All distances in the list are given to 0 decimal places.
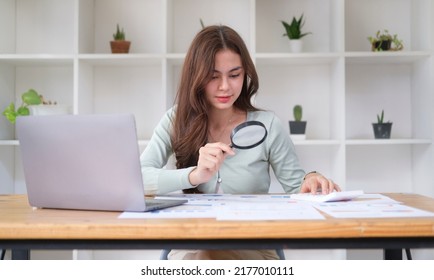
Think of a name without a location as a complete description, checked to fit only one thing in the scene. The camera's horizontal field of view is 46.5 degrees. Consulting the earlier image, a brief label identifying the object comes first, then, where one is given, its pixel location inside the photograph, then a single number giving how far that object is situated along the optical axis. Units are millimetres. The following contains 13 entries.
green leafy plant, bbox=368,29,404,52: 2957
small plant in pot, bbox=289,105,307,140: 2944
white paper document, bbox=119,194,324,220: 1063
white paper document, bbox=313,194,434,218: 1073
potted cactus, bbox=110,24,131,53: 2996
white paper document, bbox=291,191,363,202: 1332
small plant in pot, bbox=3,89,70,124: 2861
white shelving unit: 3084
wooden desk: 954
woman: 1867
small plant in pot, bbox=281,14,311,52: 2959
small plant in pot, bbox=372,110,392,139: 2946
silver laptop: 1128
